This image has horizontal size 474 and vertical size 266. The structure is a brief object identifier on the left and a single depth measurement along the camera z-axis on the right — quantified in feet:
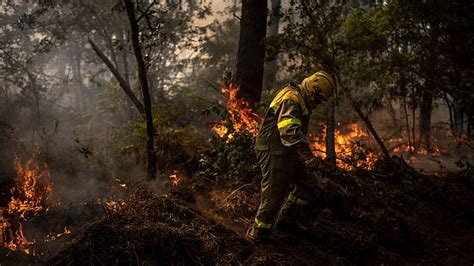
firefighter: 14.42
